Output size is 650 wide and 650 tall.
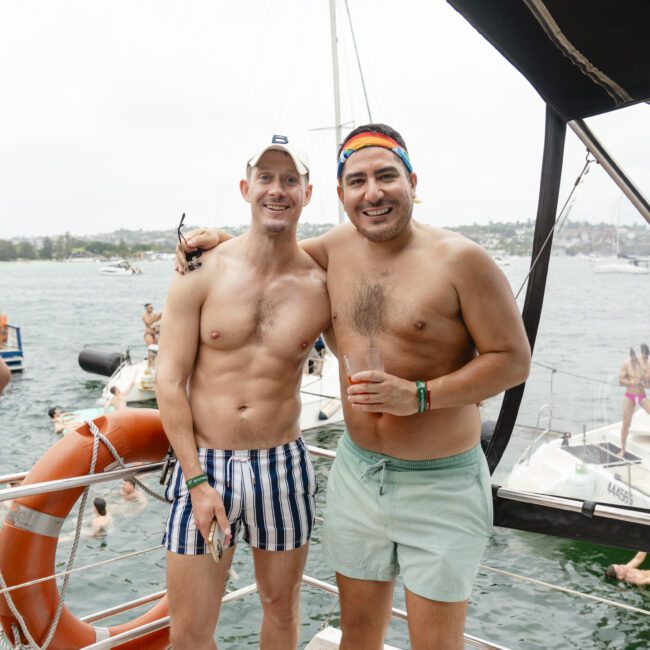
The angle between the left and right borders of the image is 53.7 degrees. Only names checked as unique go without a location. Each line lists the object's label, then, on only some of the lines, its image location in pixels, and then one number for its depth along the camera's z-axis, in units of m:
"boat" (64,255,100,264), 134.48
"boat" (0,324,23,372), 22.89
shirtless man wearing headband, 2.04
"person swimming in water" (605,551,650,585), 8.78
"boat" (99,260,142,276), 115.62
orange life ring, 2.38
